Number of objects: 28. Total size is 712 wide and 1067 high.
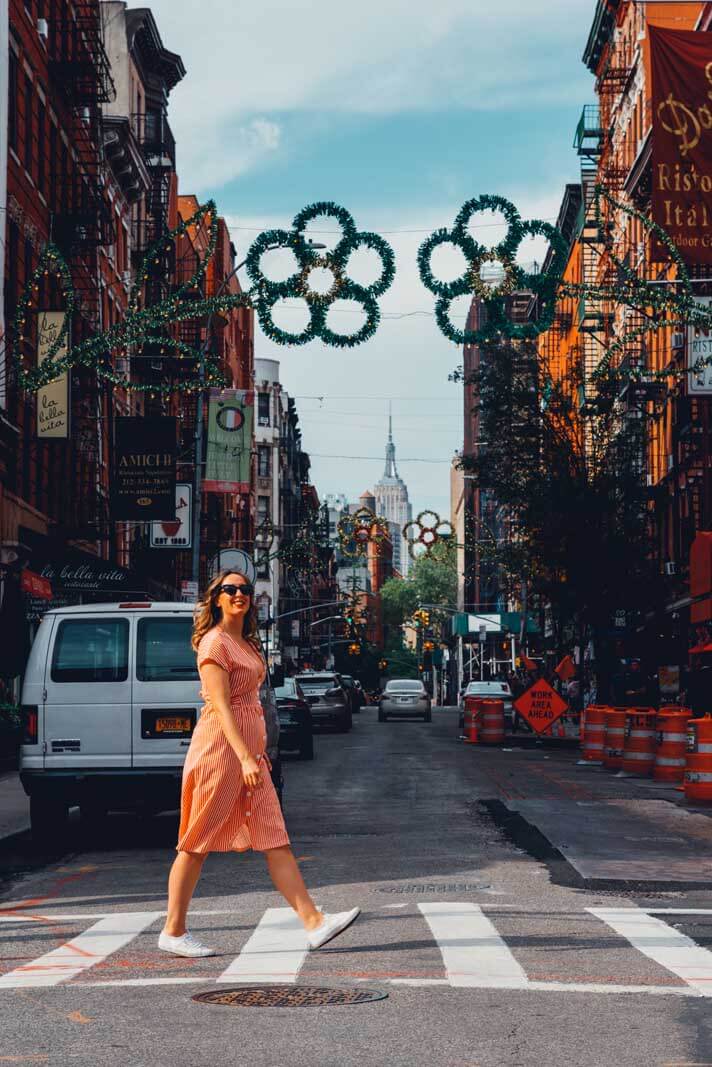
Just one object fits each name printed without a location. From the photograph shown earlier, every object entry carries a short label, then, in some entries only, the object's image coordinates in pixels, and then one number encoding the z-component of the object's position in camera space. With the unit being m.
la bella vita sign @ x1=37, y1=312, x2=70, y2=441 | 33.16
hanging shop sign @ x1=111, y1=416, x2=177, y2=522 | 36.41
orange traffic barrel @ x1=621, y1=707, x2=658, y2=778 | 26.83
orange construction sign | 38.34
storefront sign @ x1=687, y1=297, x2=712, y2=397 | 29.61
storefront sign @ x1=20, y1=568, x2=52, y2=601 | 28.92
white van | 15.06
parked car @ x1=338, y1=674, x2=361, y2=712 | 68.01
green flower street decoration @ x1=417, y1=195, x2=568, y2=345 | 20.25
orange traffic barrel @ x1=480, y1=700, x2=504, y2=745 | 40.03
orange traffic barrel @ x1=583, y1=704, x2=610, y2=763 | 30.59
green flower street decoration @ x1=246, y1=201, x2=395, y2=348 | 20.53
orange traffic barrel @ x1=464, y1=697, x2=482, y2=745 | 41.06
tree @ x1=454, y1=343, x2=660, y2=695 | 43.84
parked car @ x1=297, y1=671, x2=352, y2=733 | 47.88
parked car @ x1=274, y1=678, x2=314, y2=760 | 31.47
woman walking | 8.42
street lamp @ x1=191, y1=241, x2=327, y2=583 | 39.25
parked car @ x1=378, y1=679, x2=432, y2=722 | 61.41
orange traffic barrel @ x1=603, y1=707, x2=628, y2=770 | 28.00
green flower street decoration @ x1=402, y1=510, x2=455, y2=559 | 59.59
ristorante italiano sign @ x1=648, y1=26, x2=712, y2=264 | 19.73
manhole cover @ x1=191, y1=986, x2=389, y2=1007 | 7.44
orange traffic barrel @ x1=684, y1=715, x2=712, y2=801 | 19.94
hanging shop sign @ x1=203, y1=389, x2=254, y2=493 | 44.33
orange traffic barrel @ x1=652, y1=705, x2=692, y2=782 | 24.86
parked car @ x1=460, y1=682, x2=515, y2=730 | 47.78
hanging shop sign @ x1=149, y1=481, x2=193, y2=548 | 42.88
